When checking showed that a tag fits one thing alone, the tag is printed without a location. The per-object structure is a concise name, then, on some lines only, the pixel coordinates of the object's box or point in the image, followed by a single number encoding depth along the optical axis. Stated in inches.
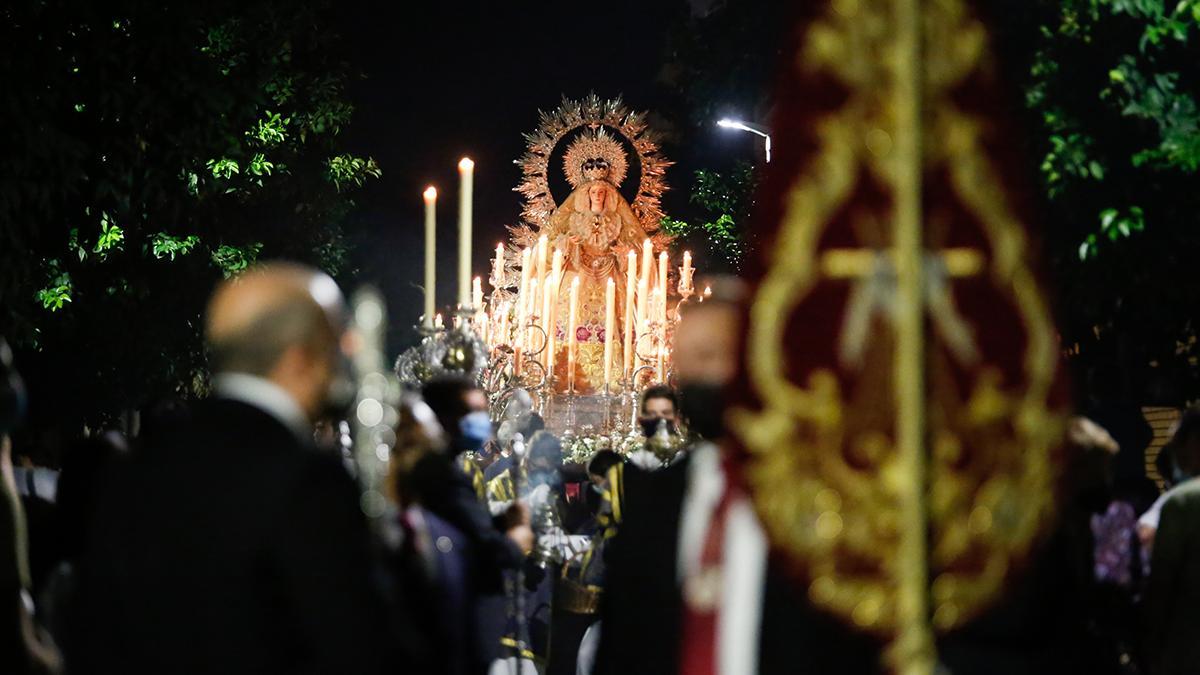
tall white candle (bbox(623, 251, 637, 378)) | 772.0
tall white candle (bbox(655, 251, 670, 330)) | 682.2
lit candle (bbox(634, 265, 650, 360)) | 731.4
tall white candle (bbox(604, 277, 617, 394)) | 653.0
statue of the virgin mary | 1124.5
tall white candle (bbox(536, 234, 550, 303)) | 622.8
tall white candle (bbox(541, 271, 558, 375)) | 746.7
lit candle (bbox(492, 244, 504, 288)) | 811.4
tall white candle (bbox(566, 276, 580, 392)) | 815.6
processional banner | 127.6
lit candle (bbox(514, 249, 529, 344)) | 697.6
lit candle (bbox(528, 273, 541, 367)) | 761.6
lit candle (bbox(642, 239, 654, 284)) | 738.2
